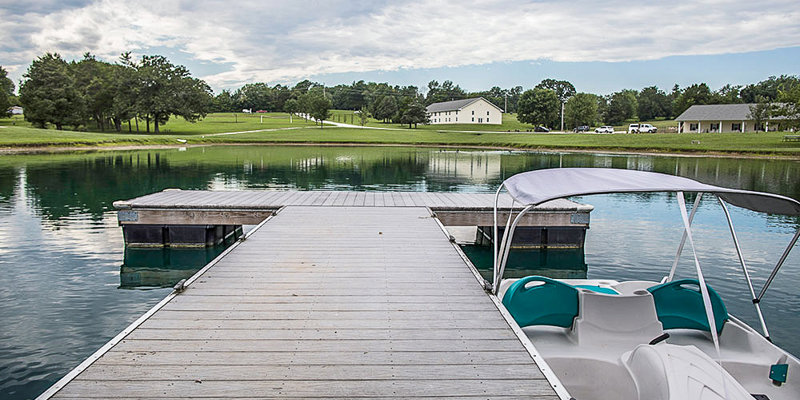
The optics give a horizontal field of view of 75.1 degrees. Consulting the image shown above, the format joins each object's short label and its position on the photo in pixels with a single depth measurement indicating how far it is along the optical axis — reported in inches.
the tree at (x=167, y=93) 2773.1
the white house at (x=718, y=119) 2866.6
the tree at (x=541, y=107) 3646.7
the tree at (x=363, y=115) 3855.8
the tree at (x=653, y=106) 4404.5
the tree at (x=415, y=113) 3587.6
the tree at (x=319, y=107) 3403.1
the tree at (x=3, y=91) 2995.8
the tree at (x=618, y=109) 4101.9
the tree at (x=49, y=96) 2588.6
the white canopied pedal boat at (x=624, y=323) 199.6
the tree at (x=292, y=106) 3944.4
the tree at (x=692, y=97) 3685.8
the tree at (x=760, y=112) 2583.7
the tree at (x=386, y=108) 4131.4
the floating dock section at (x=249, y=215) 470.6
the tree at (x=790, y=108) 2180.1
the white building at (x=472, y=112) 4119.1
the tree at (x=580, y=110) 3518.7
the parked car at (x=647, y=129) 2949.8
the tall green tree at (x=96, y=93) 2876.5
